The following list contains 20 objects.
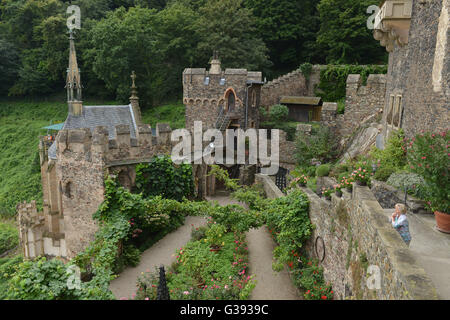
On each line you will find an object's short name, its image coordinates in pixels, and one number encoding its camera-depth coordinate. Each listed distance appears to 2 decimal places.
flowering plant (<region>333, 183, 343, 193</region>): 7.41
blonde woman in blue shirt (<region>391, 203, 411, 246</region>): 4.97
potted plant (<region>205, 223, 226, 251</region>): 9.54
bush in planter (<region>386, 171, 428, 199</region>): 7.01
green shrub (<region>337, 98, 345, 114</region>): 23.30
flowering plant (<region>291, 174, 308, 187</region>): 10.16
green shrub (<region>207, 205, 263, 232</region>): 9.40
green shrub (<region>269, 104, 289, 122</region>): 22.98
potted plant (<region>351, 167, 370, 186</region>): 6.77
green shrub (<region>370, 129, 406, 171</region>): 9.25
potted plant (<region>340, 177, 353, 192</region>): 7.21
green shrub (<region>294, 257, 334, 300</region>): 7.68
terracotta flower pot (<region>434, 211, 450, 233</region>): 5.71
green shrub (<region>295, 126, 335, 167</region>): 16.44
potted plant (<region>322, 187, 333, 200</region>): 8.22
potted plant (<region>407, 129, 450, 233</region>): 5.57
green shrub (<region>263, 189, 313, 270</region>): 8.90
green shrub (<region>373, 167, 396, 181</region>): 8.34
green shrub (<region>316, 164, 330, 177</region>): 12.23
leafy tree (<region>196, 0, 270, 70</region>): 26.58
